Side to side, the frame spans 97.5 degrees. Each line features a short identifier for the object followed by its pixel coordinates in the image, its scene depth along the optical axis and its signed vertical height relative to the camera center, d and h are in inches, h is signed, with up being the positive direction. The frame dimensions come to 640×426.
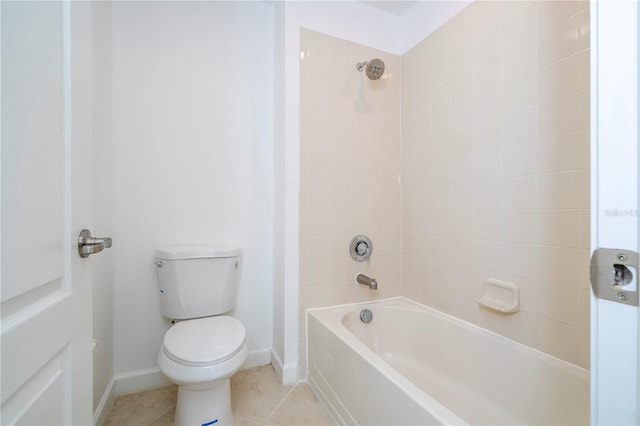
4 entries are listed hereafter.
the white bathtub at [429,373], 38.8 -27.8
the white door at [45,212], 16.3 +0.0
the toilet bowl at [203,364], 42.7 -23.8
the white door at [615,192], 14.8 +1.0
